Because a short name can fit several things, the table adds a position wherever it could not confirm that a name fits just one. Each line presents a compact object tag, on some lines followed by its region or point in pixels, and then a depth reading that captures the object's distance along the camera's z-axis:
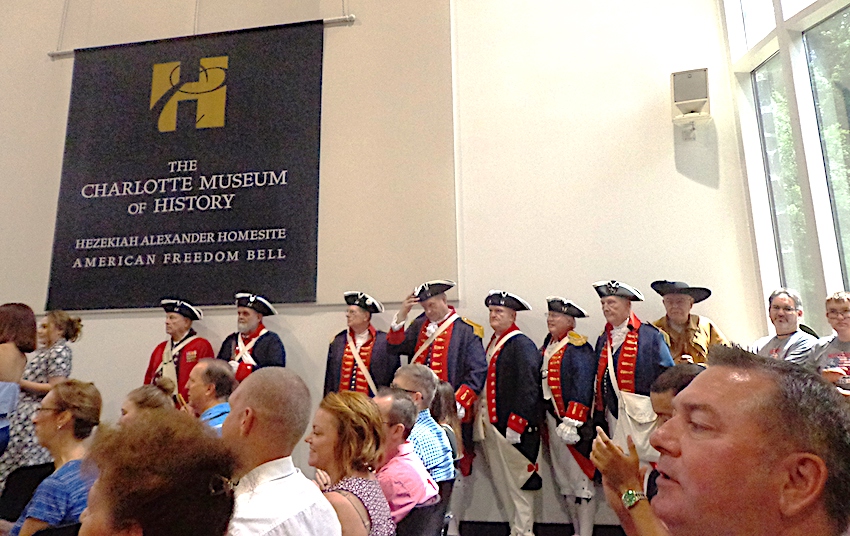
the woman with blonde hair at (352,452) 2.00
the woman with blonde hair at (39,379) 3.54
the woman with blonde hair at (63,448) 2.04
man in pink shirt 2.37
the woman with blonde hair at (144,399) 3.03
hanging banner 6.27
